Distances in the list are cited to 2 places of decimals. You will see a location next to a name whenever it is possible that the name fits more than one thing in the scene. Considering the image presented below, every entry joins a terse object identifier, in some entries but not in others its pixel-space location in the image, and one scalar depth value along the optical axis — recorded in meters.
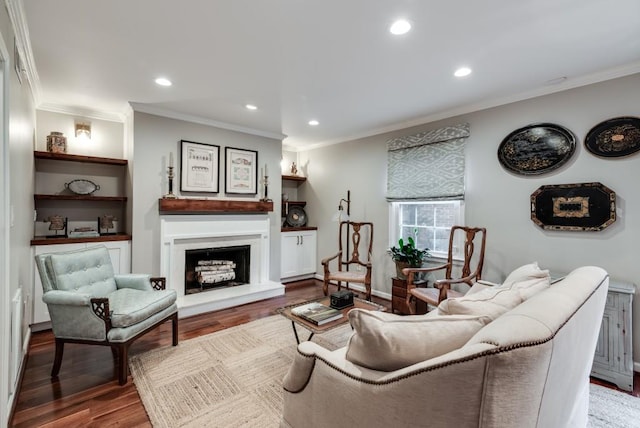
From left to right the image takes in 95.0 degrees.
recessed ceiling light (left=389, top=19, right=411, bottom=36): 1.86
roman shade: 3.45
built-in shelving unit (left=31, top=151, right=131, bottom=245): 3.30
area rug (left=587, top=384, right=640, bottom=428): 1.84
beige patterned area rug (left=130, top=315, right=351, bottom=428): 1.87
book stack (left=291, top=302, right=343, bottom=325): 2.21
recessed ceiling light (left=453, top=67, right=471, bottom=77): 2.48
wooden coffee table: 2.13
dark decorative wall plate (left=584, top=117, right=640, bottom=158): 2.37
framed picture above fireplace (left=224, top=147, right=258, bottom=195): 4.15
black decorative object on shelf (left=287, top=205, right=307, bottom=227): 5.35
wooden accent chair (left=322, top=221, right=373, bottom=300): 3.88
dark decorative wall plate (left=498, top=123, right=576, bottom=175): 2.71
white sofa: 0.74
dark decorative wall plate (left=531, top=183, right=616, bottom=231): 2.49
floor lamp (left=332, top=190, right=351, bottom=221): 4.50
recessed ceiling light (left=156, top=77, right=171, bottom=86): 2.72
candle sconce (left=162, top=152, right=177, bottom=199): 3.60
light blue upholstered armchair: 2.17
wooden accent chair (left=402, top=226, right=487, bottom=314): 2.87
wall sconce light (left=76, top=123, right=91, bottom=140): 3.56
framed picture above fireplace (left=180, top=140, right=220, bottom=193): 3.75
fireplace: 3.66
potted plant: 3.59
